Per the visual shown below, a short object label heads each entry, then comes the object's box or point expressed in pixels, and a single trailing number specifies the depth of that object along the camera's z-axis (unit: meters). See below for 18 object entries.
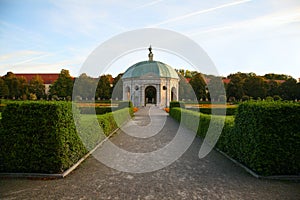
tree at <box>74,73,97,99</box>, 53.34
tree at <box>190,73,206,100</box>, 53.62
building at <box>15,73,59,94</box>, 81.74
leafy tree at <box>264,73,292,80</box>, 78.06
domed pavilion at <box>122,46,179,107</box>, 41.03
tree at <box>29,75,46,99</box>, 55.66
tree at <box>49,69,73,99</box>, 51.25
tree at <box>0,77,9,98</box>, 52.28
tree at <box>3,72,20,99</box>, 55.12
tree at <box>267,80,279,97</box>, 51.73
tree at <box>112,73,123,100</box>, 50.49
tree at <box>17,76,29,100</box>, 55.37
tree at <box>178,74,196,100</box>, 53.88
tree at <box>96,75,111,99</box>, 54.38
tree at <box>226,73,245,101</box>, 51.65
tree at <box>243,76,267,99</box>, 50.03
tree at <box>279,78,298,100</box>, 49.66
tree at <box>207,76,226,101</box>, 47.77
